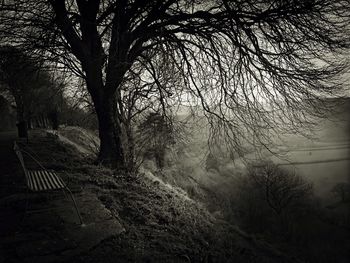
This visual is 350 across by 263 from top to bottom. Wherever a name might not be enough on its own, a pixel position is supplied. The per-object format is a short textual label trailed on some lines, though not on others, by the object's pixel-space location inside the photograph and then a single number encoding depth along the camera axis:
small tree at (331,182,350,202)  26.21
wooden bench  3.18
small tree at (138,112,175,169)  7.98
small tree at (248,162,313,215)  24.94
